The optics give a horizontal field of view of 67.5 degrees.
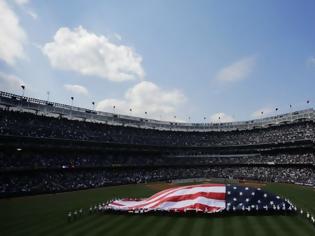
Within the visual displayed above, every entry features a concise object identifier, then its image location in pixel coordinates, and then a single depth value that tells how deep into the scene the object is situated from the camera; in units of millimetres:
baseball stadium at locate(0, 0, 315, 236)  23676
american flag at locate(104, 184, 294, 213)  26353
